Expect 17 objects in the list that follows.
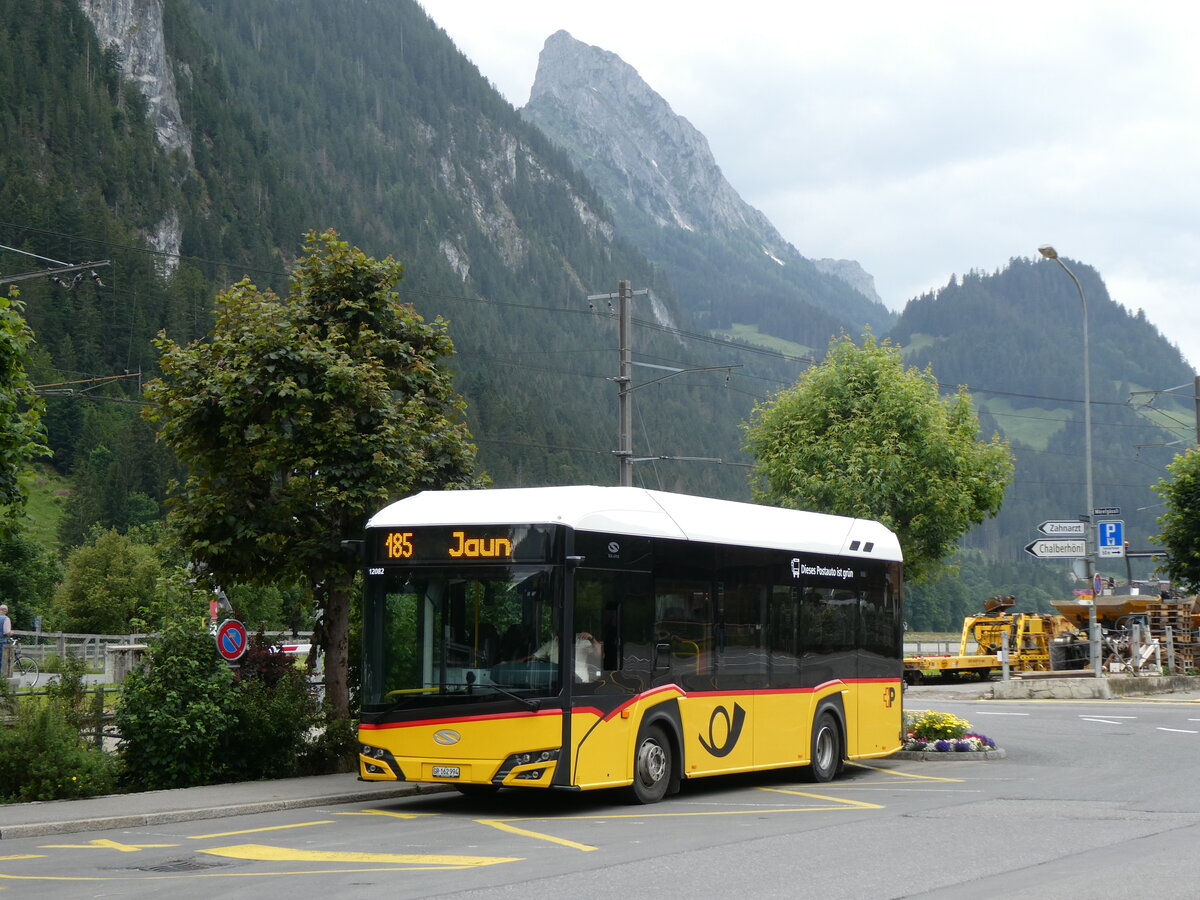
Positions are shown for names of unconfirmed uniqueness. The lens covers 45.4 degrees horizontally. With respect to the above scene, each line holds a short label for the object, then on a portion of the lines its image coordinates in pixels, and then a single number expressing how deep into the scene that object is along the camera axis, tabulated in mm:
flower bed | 20531
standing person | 25541
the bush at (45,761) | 14508
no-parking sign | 15969
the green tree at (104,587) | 61562
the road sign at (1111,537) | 34438
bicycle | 30423
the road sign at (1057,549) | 30922
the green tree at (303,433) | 17000
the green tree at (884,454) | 36000
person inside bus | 13391
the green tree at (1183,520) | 42031
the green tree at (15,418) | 13055
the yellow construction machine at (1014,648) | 40562
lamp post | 32125
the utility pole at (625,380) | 28109
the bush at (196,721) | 15586
